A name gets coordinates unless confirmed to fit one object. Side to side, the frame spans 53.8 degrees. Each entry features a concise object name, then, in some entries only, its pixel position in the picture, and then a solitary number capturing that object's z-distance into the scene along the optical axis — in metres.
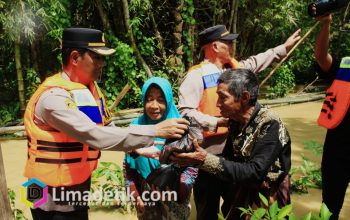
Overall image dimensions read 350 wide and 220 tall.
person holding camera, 2.63
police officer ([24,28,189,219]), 2.00
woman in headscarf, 2.57
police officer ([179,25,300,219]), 2.87
